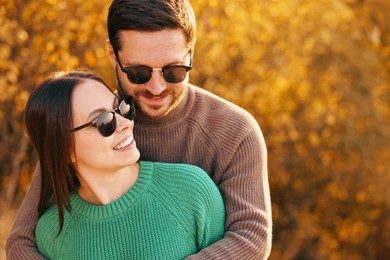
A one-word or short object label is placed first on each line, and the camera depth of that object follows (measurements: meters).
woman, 3.21
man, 3.45
